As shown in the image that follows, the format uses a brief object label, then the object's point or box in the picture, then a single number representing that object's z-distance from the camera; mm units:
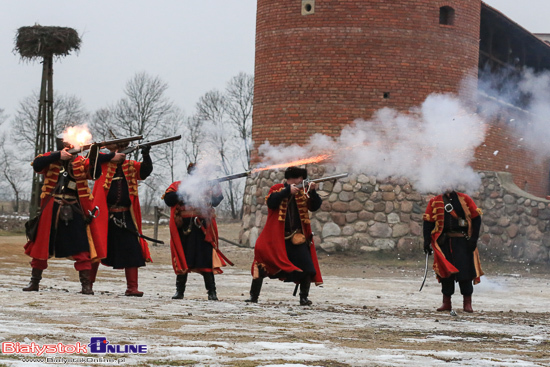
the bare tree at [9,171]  55844
